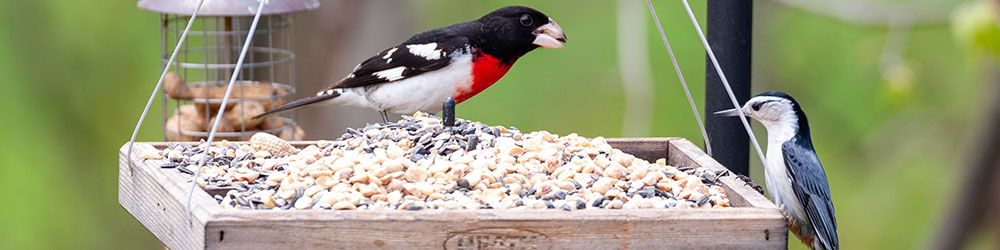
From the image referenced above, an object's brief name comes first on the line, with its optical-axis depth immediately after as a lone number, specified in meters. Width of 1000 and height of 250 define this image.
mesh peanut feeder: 7.05
